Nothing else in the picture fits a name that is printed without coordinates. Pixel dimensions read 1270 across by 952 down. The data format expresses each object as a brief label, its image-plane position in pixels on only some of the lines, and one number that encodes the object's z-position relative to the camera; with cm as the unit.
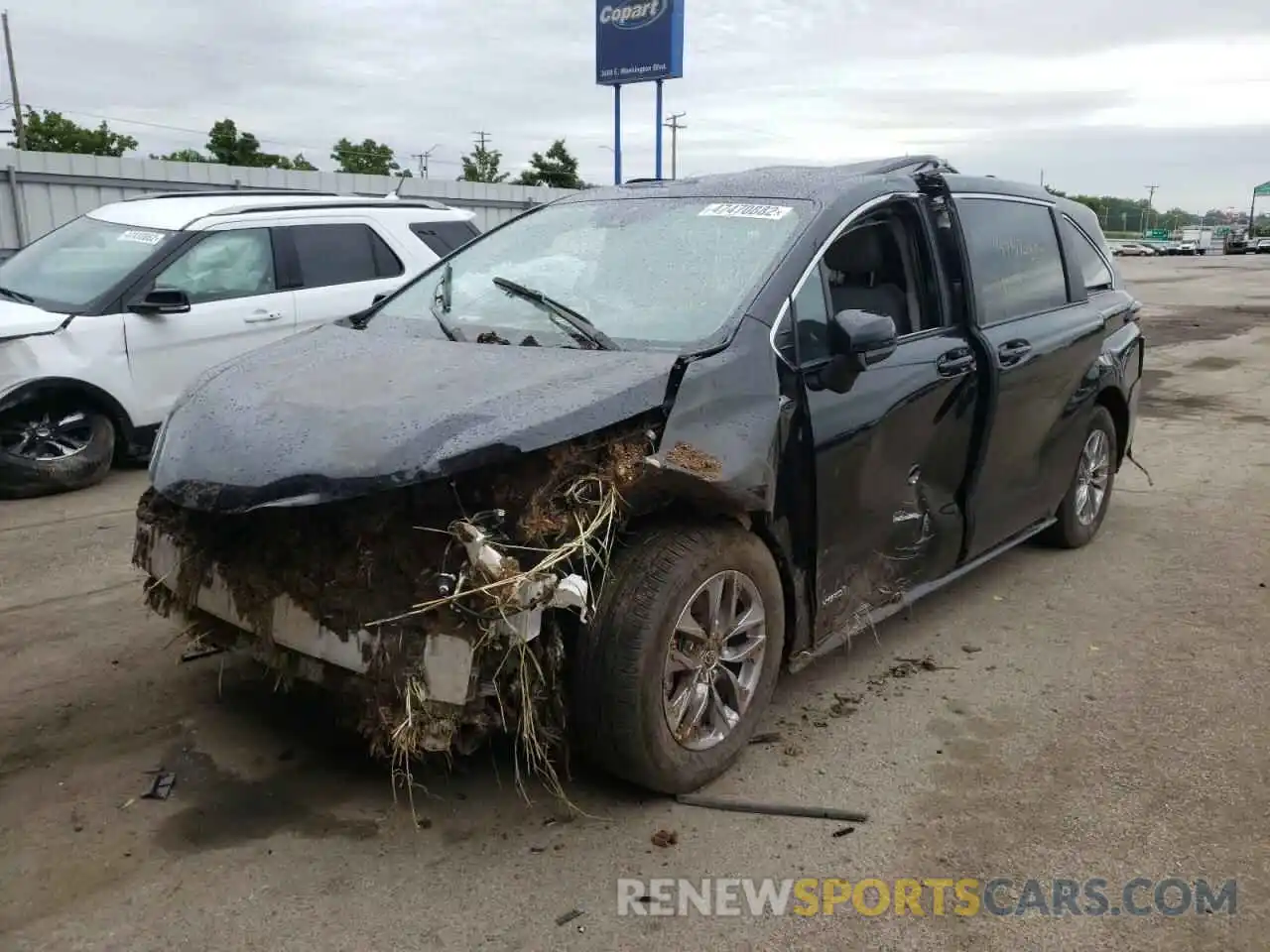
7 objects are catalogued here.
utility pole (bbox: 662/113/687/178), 6625
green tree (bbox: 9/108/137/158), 4847
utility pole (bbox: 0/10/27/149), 4625
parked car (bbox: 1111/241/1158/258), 7406
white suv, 704
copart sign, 2072
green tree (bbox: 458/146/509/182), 6169
